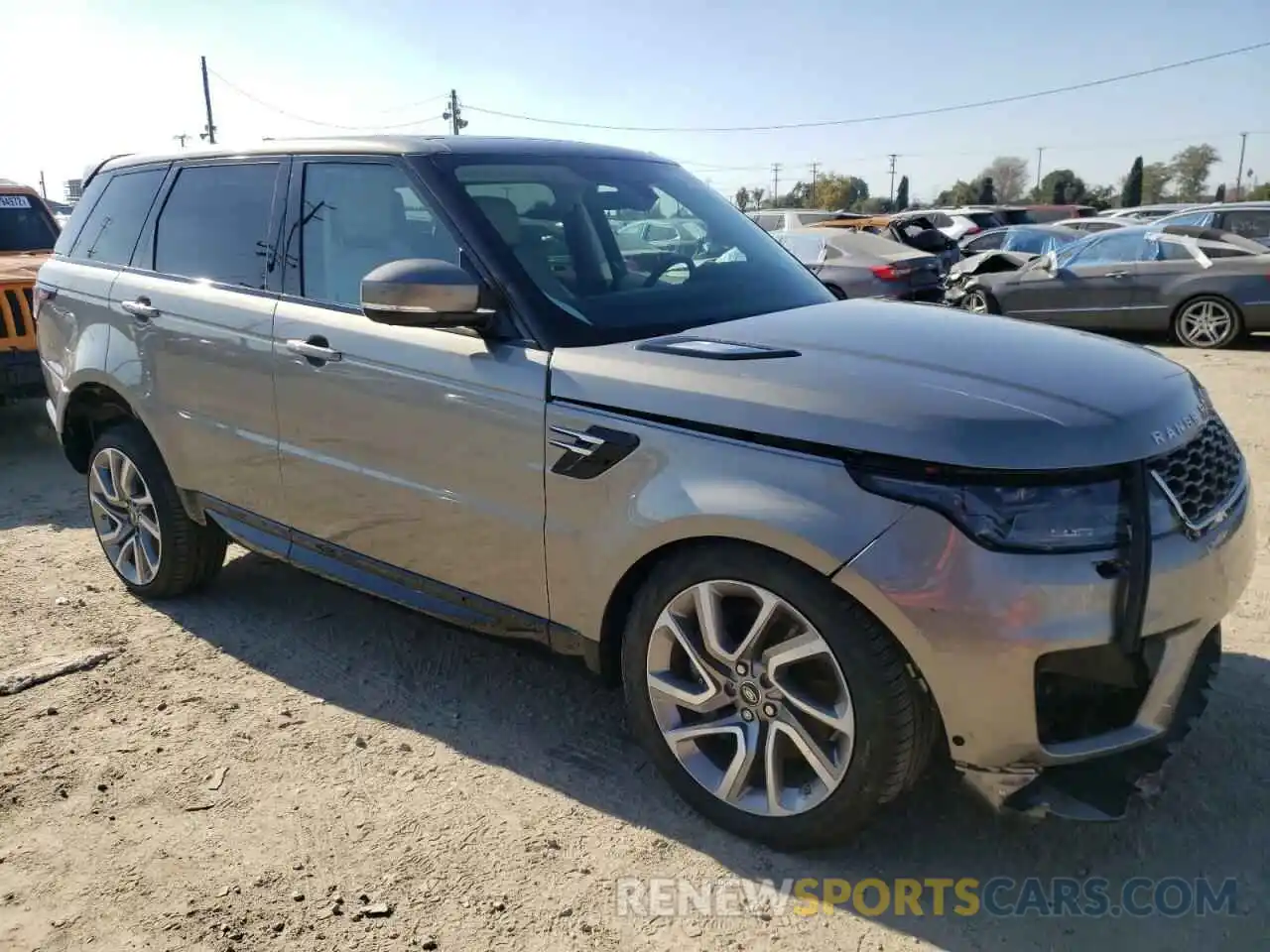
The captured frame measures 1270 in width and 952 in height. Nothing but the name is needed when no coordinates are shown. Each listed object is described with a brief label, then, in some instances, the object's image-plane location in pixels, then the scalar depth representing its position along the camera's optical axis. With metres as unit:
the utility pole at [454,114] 56.38
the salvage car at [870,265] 11.42
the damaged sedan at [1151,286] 10.86
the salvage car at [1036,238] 16.39
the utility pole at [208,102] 50.88
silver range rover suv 2.26
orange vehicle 7.13
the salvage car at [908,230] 7.66
